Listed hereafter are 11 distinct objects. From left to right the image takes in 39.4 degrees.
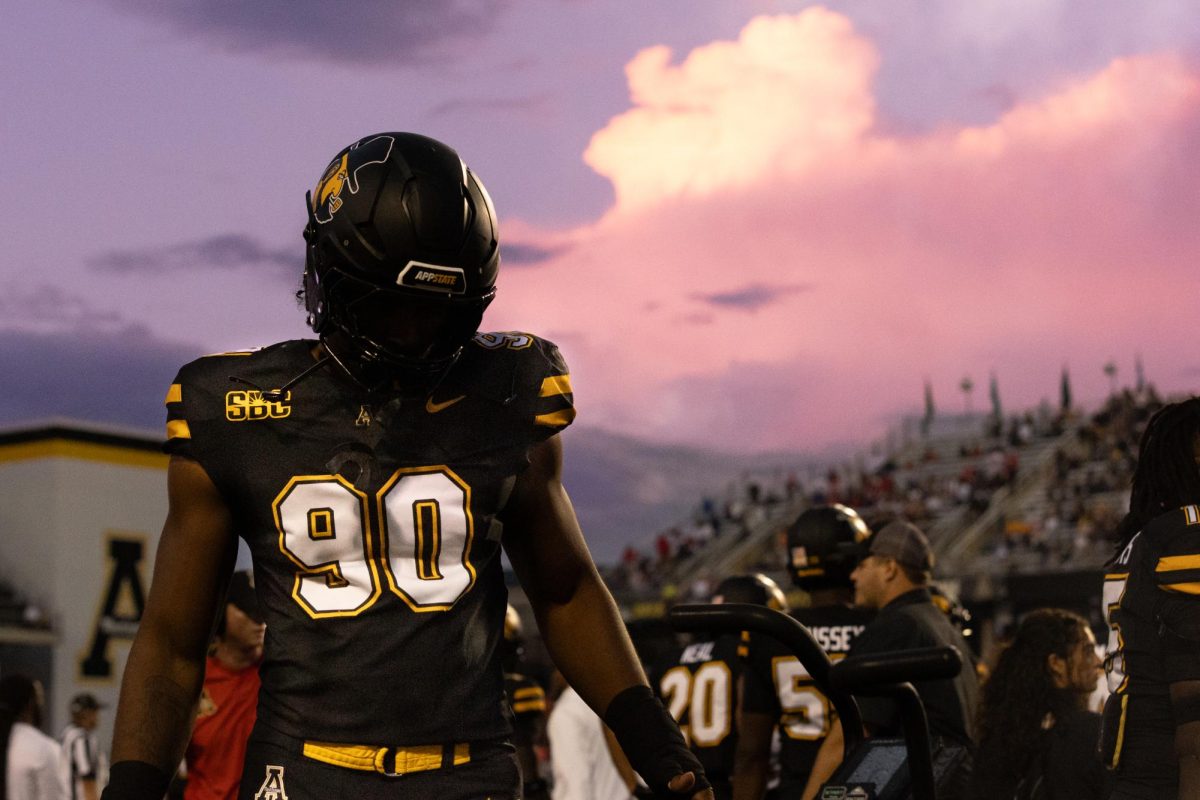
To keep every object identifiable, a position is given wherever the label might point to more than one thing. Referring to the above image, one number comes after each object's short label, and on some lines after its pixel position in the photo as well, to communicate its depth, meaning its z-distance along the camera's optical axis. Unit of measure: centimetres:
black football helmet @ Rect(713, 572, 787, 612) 732
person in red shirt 523
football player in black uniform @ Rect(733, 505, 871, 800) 629
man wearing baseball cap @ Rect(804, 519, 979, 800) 545
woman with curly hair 608
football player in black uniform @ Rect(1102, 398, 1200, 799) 403
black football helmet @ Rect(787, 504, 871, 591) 658
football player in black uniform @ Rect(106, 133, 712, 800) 273
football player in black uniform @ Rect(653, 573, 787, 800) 737
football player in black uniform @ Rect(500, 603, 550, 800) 774
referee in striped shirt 1044
